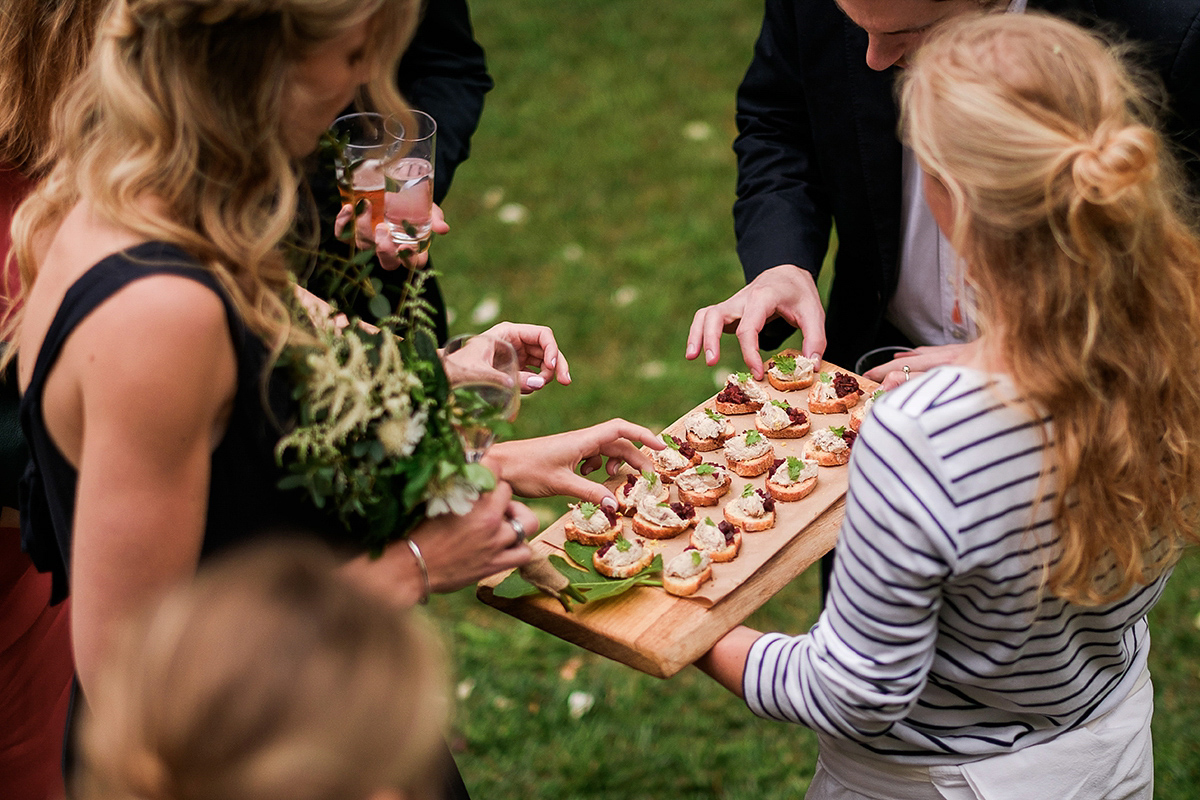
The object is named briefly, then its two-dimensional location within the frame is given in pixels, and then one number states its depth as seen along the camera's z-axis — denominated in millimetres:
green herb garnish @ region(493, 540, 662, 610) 2377
